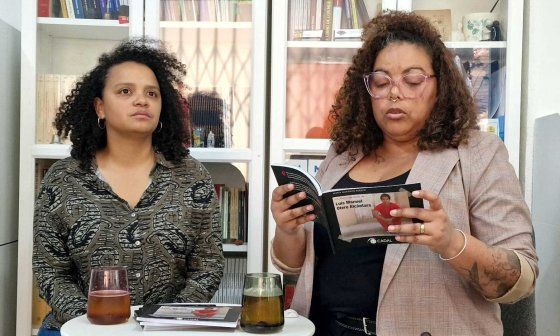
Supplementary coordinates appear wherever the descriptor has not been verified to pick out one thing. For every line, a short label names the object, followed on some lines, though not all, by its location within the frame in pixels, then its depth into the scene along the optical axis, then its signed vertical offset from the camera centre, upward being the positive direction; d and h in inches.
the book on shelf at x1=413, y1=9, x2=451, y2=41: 120.2 +17.7
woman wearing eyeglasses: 75.9 -4.1
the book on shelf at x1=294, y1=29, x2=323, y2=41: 121.1 +15.5
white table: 74.3 -11.3
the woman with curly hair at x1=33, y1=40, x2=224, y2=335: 94.8 -5.3
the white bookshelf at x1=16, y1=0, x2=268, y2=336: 117.6 +3.7
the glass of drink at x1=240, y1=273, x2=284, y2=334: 75.1 -9.7
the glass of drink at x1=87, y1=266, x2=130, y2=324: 76.8 -9.7
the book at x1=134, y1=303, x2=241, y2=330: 74.7 -10.6
